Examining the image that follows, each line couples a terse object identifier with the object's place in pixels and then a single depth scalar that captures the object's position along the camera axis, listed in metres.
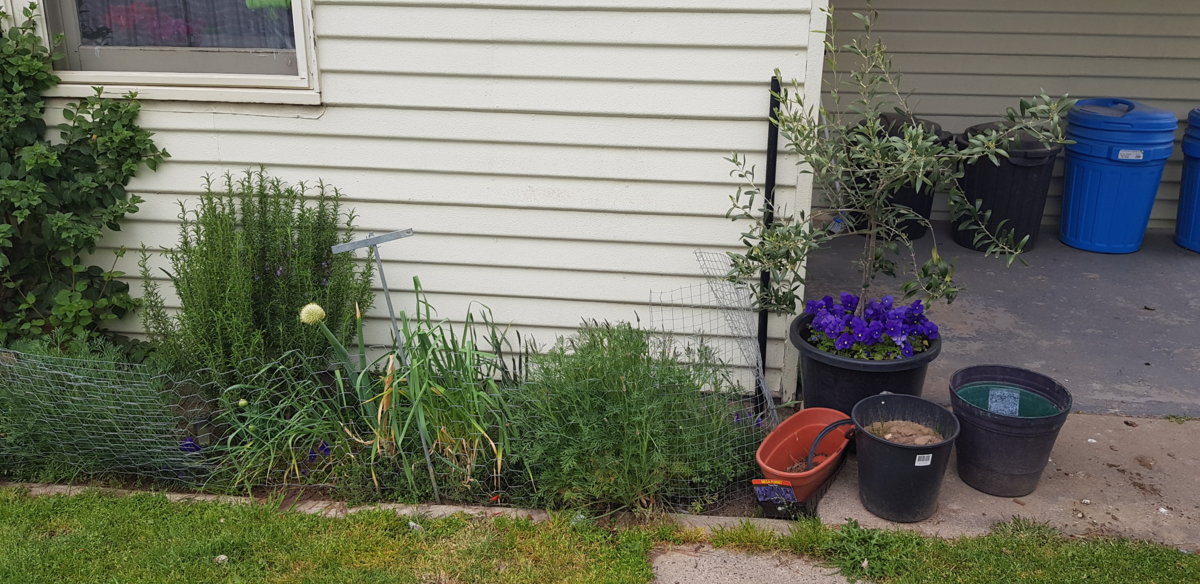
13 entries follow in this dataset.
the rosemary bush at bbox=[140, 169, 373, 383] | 3.99
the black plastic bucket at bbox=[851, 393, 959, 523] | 3.33
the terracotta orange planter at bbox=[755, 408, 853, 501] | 3.67
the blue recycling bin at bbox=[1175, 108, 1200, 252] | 6.02
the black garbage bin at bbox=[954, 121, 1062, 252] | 5.99
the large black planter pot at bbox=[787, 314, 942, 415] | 3.71
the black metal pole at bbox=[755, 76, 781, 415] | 3.94
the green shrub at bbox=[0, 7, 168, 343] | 4.19
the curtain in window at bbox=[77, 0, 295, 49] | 4.24
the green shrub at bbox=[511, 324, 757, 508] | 3.52
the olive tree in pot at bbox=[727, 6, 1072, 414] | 3.58
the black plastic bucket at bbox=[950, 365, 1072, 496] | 3.46
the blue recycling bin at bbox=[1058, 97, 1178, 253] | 5.84
